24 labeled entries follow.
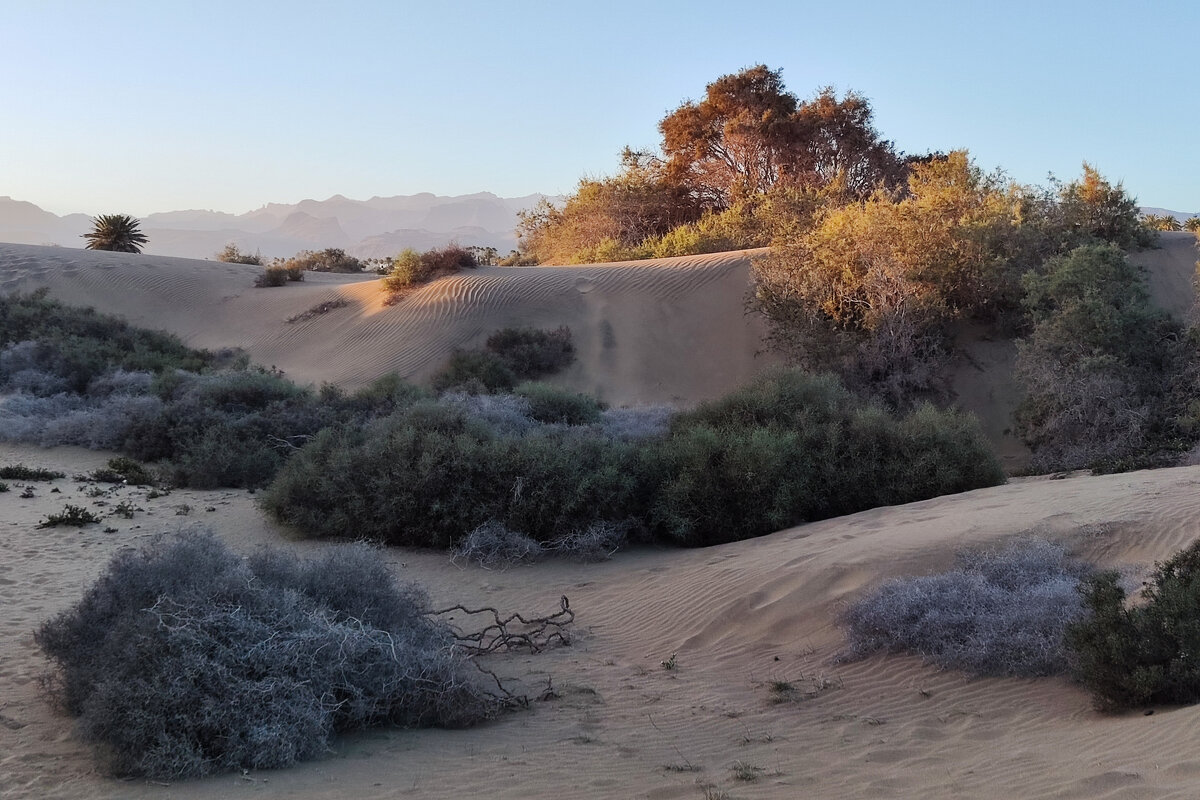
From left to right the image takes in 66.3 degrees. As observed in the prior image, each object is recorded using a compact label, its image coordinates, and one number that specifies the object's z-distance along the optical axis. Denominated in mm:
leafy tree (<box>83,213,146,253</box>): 39312
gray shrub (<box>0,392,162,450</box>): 15062
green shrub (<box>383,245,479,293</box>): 27328
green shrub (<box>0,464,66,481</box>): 12680
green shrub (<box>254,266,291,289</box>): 31719
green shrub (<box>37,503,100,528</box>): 10250
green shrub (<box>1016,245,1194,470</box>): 15617
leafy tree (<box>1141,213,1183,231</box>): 24094
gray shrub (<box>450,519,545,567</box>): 9758
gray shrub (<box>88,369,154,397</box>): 17447
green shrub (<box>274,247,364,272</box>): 39938
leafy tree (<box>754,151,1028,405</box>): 19500
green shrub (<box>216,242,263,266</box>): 41844
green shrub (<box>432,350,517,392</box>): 20453
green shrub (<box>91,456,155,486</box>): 12875
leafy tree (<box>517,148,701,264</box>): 37719
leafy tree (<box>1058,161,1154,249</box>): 21891
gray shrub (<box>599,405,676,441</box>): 12852
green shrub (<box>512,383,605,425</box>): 14102
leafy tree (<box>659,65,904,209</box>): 37844
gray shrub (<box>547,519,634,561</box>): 9891
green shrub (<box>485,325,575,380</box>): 22359
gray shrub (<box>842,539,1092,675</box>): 5699
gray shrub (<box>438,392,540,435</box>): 12188
